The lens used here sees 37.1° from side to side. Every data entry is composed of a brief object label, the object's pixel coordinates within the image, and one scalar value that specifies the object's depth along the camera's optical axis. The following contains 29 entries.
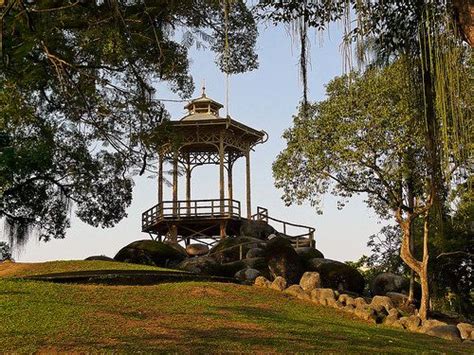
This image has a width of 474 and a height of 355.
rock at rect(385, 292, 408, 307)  22.80
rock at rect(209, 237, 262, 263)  25.39
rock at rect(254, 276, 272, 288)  19.56
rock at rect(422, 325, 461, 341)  16.20
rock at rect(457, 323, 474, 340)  16.69
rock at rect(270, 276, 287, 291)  19.06
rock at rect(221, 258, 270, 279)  23.14
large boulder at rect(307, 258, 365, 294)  23.81
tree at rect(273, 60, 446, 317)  21.14
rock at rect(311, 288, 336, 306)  17.95
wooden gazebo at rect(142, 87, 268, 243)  28.72
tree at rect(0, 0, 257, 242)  11.01
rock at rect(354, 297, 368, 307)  17.48
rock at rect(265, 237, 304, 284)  22.98
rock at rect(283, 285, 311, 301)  18.20
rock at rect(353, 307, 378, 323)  16.84
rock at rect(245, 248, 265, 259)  24.08
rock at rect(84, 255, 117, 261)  24.29
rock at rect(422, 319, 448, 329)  16.77
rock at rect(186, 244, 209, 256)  28.14
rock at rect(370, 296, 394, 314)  17.73
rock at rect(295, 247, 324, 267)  25.31
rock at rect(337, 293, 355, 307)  17.83
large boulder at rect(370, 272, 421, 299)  24.62
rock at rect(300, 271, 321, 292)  19.73
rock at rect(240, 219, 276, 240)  29.03
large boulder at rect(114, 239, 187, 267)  25.56
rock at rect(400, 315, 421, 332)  16.73
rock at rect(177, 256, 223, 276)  23.04
